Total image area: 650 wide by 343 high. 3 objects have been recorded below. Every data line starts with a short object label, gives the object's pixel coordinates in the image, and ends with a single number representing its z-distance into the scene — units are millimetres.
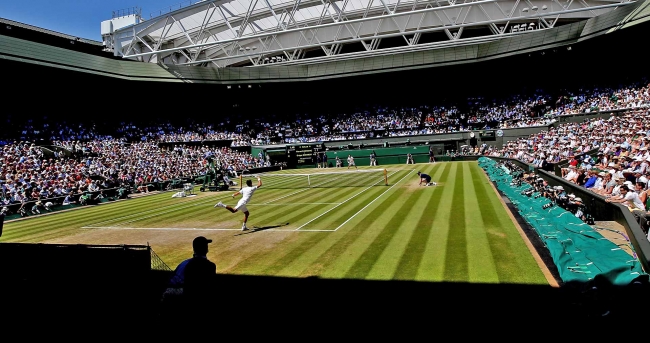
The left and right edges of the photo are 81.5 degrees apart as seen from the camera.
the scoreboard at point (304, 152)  54375
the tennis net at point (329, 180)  28259
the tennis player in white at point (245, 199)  13734
